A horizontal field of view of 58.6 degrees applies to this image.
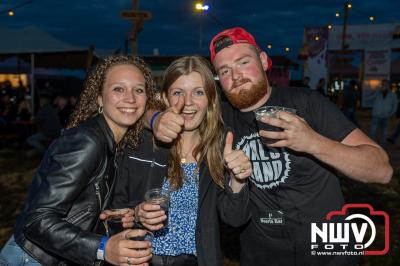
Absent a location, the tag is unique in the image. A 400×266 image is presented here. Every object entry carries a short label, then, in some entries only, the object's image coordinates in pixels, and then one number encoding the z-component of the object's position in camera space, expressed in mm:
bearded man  2520
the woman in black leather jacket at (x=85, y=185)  1971
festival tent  13164
